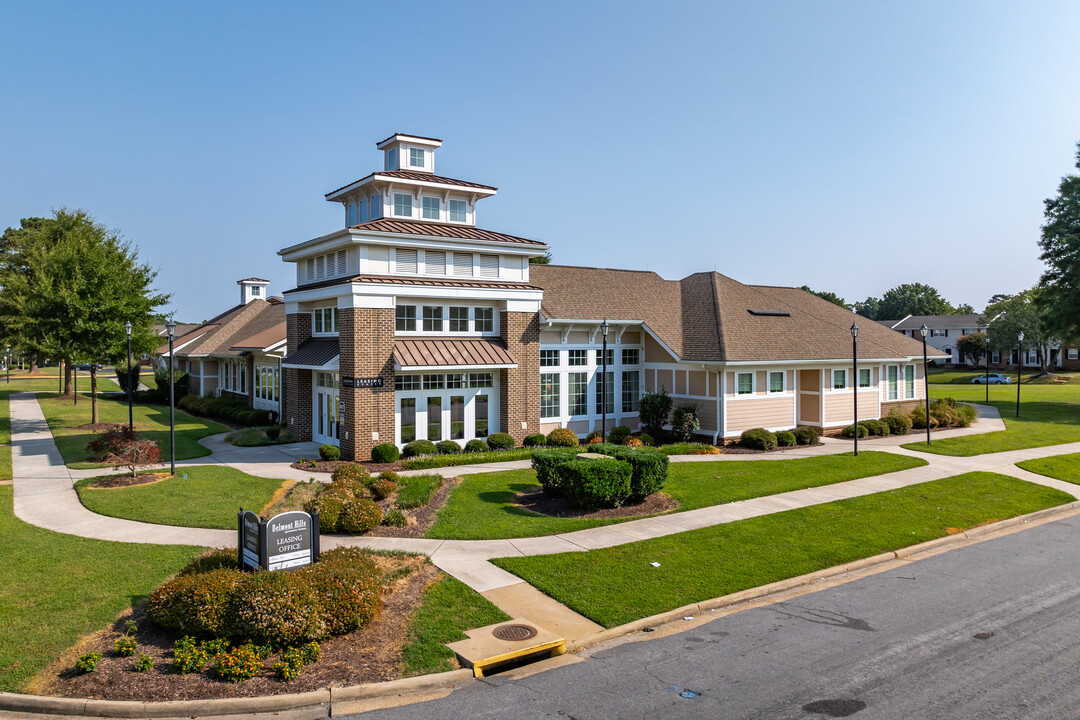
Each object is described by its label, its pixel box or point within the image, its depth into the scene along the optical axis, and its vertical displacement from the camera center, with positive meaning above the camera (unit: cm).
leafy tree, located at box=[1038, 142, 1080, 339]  4469 +713
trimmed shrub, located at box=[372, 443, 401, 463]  2334 -262
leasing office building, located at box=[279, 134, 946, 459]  2448 +127
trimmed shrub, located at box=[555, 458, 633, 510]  1681 -261
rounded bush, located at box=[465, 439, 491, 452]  2552 -266
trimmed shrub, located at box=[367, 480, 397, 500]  1769 -289
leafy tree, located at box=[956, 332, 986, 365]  8475 +278
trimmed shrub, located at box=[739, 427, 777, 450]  2748 -267
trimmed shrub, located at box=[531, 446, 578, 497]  1756 -241
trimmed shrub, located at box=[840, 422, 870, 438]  3083 -271
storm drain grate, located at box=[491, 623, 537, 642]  975 -366
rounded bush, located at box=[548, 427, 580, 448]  2733 -258
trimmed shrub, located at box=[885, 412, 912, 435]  3170 -246
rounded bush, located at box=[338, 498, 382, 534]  1477 -301
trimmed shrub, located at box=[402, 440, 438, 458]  2430 -260
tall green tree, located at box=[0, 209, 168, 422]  2952 +319
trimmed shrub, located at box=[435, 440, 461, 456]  2512 -265
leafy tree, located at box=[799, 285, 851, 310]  11192 +1177
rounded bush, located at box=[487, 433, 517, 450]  2612 -256
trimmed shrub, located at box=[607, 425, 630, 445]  2823 -257
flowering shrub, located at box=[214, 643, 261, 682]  841 -350
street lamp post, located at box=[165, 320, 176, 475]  2048 -148
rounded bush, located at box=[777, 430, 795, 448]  2841 -275
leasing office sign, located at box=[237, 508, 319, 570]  1048 -253
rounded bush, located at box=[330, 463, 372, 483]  1803 -260
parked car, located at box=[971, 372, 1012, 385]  7081 -113
